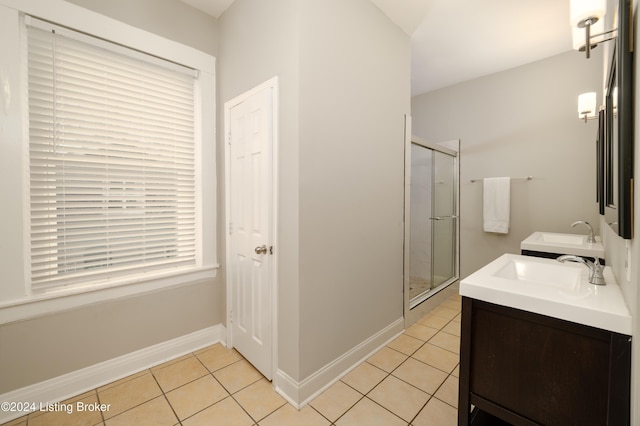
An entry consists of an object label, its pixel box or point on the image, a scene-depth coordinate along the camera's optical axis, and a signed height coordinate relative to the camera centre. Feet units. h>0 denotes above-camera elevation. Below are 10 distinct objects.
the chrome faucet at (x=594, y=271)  4.04 -0.93
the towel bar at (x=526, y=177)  10.11 +1.16
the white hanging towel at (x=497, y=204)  10.43 +0.18
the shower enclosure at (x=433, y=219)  10.39 -0.43
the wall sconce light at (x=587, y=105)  7.22 +2.73
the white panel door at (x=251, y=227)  5.98 -0.40
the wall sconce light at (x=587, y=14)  3.75 +2.73
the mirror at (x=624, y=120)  2.89 +0.93
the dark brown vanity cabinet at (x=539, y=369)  3.09 -2.07
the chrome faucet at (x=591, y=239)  7.44 -0.85
